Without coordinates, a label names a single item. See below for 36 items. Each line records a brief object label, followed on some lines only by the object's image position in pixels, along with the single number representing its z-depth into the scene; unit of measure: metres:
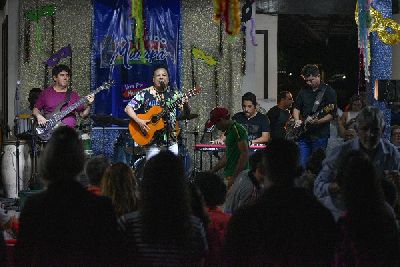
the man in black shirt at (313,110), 10.93
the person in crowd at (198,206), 5.04
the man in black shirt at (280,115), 13.72
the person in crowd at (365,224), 4.25
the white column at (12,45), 14.73
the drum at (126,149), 11.98
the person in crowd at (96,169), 6.70
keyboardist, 12.26
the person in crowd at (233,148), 9.11
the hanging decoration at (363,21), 11.70
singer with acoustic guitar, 11.47
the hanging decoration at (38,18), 14.65
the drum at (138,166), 11.62
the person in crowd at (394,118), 14.79
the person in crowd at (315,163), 7.99
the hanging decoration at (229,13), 9.60
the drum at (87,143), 12.09
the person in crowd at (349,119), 12.29
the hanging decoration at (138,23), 12.26
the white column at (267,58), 17.19
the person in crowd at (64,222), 3.99
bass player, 11.84
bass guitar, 11.70
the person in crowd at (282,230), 4.01
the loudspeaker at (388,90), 12.33
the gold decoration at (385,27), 13.65
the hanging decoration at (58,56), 14.69
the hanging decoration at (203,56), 15.30
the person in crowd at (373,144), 6.26
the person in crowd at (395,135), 13.18
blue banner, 14.91
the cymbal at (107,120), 12.08
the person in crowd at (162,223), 4.30
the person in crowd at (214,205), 5.03
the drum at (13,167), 12.48
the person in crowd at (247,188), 6.98
